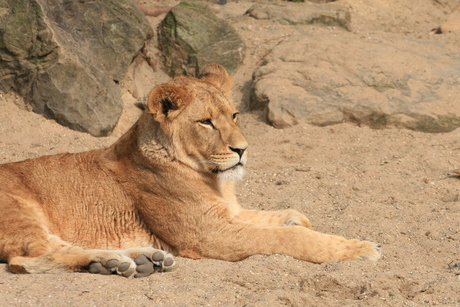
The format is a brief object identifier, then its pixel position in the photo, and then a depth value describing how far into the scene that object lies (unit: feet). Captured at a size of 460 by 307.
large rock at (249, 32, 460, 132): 59.82
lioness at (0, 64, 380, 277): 32.32
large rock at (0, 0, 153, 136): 56.08
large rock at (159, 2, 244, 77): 70.79
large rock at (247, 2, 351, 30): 80.28
